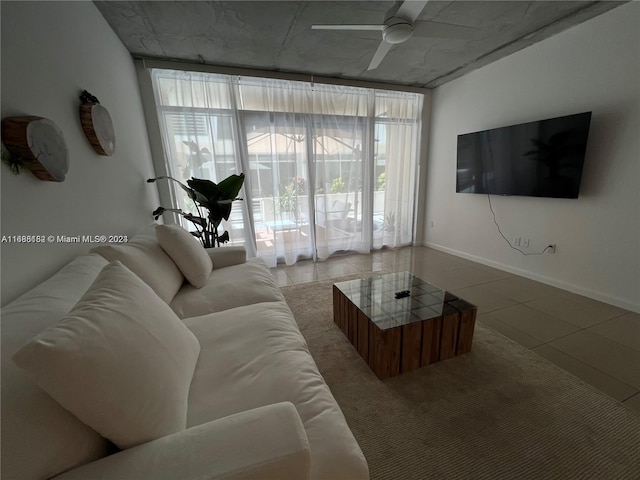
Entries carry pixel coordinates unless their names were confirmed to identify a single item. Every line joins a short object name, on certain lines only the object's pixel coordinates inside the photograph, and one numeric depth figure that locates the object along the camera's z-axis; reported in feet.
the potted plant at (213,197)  8.20
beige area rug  3.44
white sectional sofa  1.77
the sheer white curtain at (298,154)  9.77
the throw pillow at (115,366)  1.80
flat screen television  7.54
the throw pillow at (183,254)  5.45
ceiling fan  5.52
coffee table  4.84
